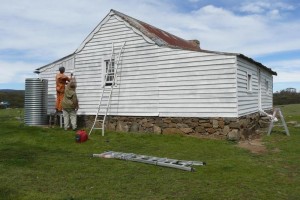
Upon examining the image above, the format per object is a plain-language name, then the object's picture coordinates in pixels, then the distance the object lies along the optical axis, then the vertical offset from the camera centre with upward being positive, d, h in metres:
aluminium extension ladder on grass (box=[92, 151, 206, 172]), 9.14 -1.55
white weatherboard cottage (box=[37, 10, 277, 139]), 13.87 +1.27
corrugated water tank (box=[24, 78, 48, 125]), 17.31 +0.13
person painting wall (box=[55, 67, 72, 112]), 16.24 +0.96
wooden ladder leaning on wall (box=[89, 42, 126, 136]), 16.36 +1.26
